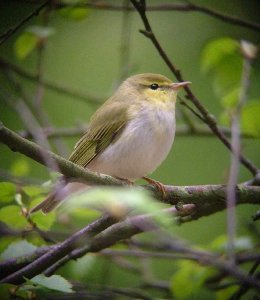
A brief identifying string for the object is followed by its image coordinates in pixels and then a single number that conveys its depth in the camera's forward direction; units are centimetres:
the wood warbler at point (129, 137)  630
